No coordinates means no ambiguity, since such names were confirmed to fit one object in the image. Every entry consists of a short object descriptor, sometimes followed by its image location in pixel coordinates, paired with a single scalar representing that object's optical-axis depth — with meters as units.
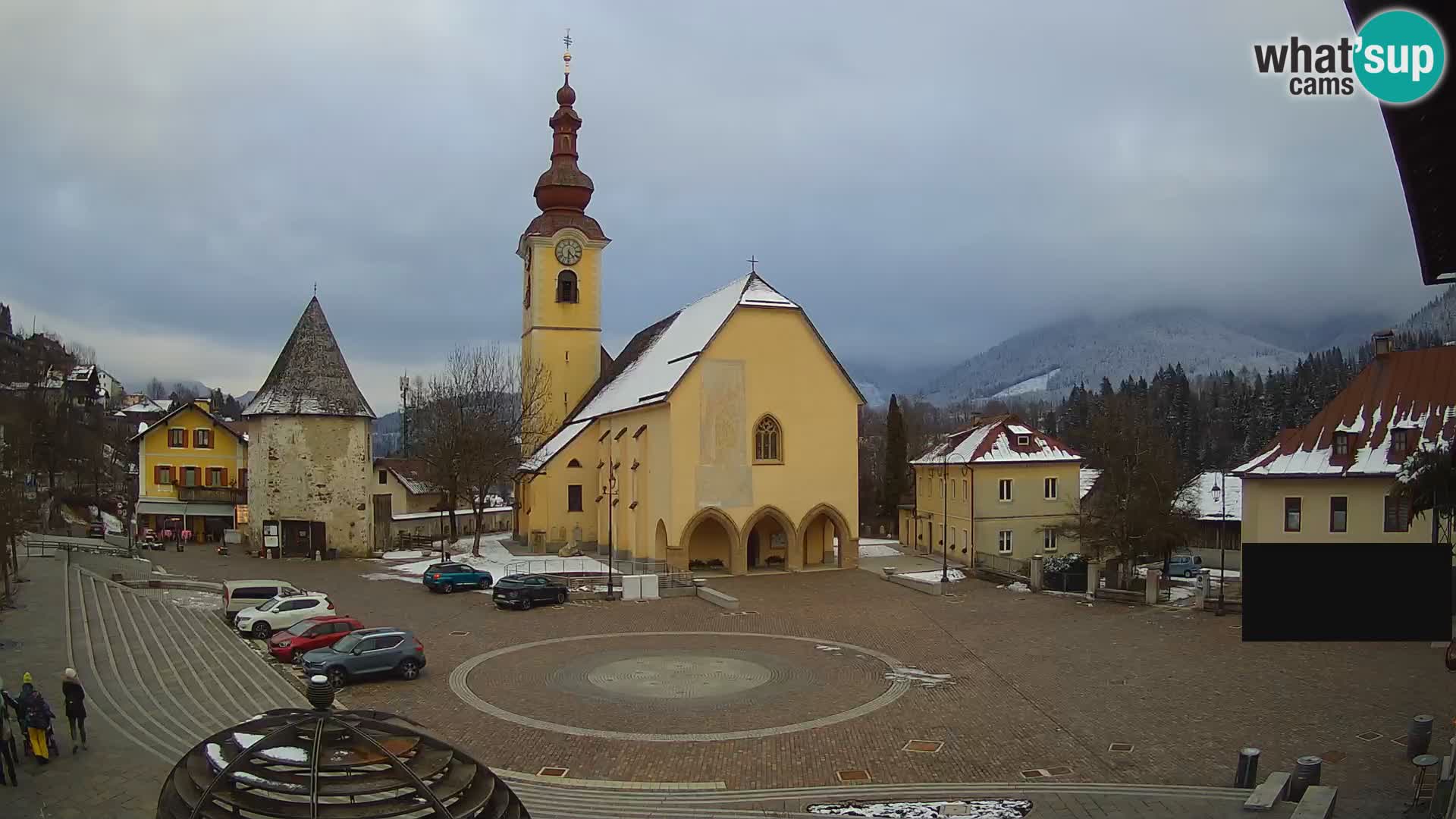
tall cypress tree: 66.19
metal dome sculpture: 6.88
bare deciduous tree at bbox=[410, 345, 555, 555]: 49.50
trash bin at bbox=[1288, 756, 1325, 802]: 12.72
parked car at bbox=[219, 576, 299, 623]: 27.39
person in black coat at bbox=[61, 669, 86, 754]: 14.11
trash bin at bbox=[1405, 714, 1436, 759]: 14.31
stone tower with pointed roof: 45.16
